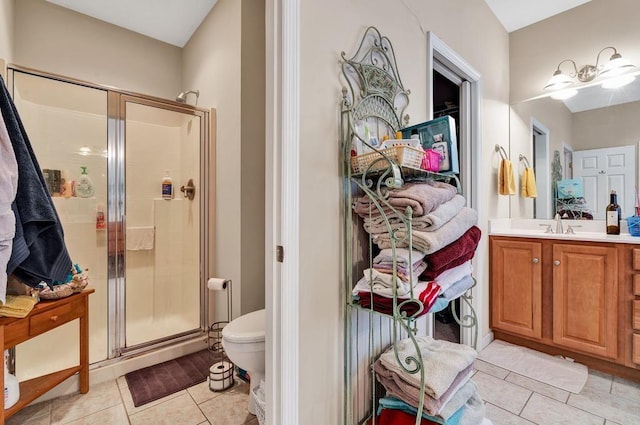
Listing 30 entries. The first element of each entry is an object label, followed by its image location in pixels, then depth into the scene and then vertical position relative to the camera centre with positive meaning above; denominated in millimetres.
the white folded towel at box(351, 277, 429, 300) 975 -284
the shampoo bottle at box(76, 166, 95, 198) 2168 +199
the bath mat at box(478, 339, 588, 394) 1832 -1081
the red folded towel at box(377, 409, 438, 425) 1085 -801
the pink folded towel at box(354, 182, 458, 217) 1021 +51
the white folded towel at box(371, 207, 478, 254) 1004 -88
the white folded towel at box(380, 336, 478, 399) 1076 -618
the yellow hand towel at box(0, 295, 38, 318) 1240 -420
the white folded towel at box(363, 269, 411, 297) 972 -256
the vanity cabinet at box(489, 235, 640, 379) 1796 -611
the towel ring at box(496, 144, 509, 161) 2518 +540
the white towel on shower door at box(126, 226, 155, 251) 2392 -225
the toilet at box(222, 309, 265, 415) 1409 -675
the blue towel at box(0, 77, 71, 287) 1033 -44
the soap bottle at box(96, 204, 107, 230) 2250 -61
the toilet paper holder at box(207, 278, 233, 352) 1938 -878
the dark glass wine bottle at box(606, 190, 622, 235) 2078 -28
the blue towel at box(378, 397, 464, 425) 1074 -777
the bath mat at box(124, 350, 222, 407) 1714 -1096
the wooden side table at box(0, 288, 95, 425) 1276 -588
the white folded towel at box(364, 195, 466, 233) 1030 -29
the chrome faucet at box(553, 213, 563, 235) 2392 -108
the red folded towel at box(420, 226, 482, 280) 1094 -172
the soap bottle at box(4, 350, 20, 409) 1344 -856
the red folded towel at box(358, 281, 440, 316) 958 -318
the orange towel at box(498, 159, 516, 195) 2436 +282
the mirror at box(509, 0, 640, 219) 2139 +789
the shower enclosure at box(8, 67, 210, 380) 2006 +49
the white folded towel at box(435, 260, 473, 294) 1122 -264
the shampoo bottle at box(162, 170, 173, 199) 2572 +221
